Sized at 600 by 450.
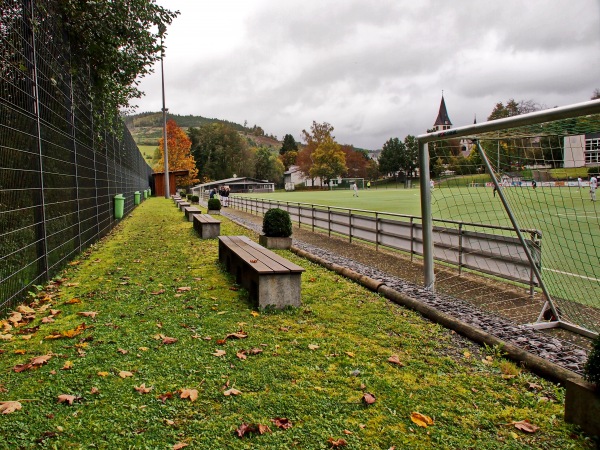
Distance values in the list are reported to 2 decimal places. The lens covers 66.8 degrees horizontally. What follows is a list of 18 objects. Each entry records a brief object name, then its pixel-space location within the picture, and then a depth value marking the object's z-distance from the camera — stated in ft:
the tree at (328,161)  339.16
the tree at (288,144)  513.45
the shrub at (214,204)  74.33
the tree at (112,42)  33.39
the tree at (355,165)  413.39
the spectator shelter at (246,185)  292.81
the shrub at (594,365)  8.61
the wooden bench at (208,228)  38.32
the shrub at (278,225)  34.50
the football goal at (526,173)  14.49
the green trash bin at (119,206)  49.65
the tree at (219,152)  315.99
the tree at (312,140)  366.63
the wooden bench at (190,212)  54.99
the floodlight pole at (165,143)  127.58
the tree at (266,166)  368.07
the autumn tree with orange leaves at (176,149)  214.69
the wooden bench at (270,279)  16.38
